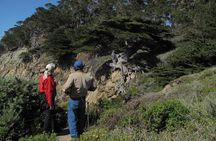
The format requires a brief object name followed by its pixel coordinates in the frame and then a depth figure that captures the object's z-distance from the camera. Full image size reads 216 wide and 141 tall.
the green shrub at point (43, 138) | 4.55
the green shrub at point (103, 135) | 3.75
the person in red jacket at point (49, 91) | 5.91
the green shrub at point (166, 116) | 4.57
